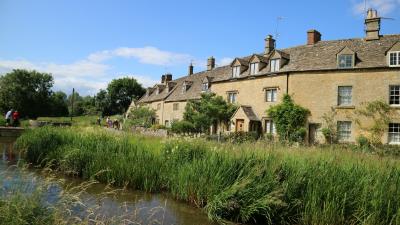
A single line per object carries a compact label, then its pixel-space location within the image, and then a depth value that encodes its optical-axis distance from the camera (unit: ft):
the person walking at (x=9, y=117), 102.83
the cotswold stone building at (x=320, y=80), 88.38
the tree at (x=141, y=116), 152.04
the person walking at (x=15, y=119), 105.50
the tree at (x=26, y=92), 243.81
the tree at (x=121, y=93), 306.55
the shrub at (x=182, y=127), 117.08
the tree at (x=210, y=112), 117.19
